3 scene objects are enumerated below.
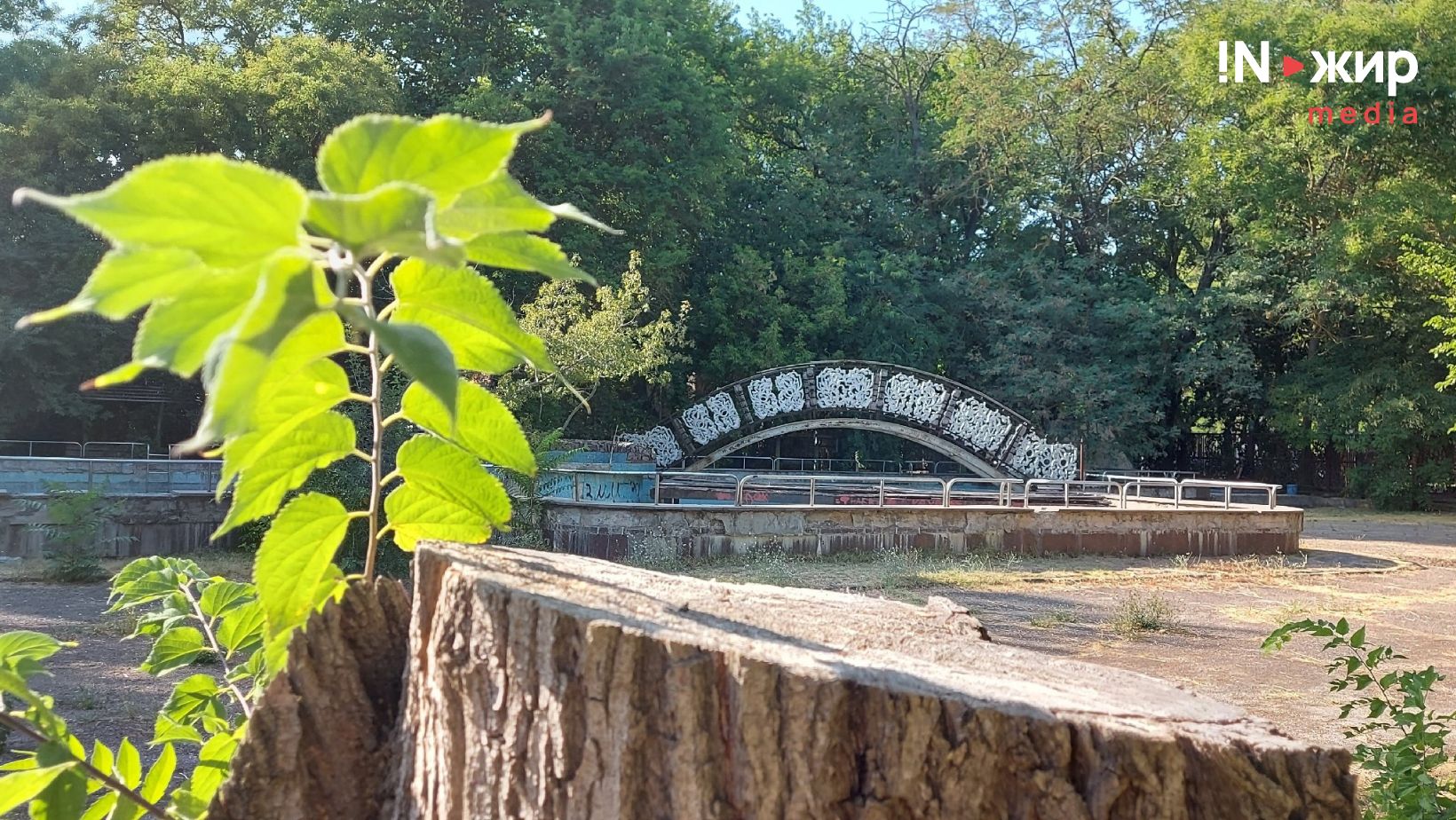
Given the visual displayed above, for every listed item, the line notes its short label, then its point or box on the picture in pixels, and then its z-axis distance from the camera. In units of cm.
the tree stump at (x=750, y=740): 109
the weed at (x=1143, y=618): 905
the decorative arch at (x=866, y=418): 1833
